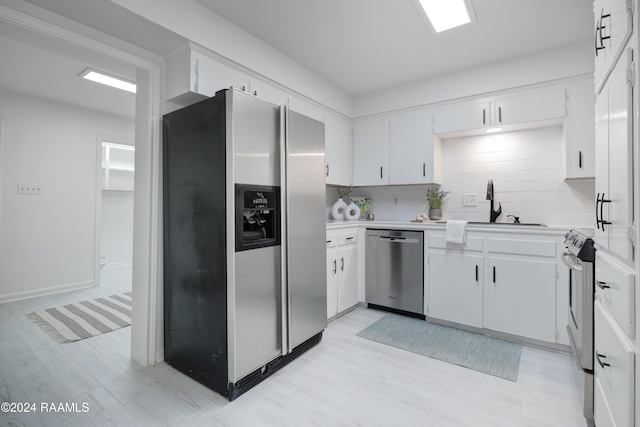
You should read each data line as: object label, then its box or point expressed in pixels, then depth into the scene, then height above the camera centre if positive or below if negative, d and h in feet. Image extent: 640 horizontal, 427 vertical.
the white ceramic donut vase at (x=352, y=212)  12.25 +0.15
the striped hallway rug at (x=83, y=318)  9.01 -3.42
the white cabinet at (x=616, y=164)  3.13 +0.63
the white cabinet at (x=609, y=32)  3.21 +2.26
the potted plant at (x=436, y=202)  11.19 +0.52
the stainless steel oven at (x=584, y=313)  5.00 -1.65
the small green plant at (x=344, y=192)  12.76 +0.99
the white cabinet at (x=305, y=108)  9.75 +3.61
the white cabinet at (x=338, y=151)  11.34 +2.53
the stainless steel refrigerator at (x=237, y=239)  5.97 -0.51
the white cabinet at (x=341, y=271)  9.83 -1.87
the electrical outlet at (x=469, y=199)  10.86 +0.61
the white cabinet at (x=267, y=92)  8.31 +3.55
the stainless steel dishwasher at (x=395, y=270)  10.10 -1.86
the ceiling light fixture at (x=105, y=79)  10.02 +4.67
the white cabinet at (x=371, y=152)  11.80 +2.52
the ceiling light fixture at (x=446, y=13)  6.85 +4.77
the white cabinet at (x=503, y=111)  8.81 +3.27
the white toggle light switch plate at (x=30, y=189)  12.16 +1.05
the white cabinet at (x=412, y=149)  10.83 +2.42
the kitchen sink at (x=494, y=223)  9.72 -0.21
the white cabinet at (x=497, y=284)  8.13 -1.95
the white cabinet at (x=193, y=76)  6.85 +3.26
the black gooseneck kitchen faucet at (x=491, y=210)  10.12 +0.21
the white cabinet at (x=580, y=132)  8.32 +2.33
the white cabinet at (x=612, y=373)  3.11 -1.87
